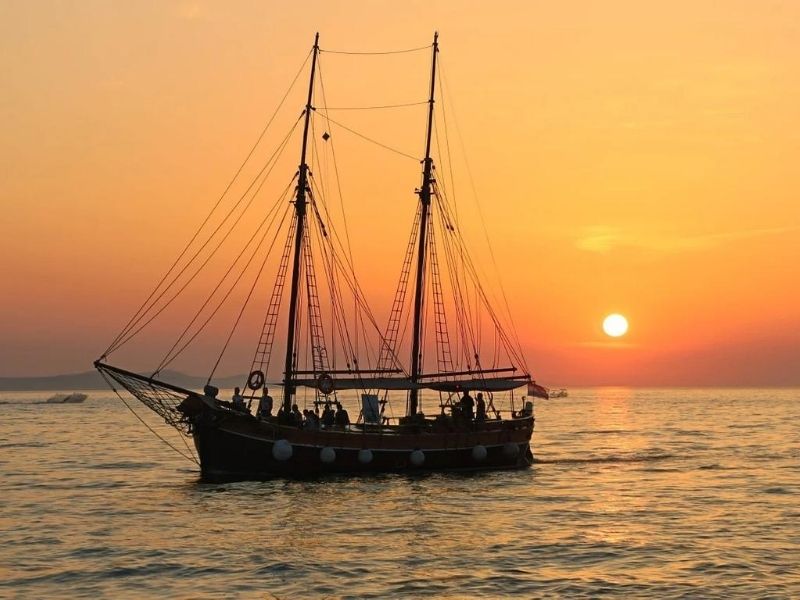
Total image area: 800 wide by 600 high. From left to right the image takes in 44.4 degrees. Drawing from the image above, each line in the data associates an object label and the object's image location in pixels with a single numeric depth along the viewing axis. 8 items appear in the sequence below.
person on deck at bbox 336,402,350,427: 52.27
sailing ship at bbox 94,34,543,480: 49.50
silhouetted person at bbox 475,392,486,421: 57.34
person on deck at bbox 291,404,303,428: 51.38
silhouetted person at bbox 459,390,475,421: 56.56
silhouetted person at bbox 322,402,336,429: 51.91
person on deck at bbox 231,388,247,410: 49.59
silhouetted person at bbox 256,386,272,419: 50.47
